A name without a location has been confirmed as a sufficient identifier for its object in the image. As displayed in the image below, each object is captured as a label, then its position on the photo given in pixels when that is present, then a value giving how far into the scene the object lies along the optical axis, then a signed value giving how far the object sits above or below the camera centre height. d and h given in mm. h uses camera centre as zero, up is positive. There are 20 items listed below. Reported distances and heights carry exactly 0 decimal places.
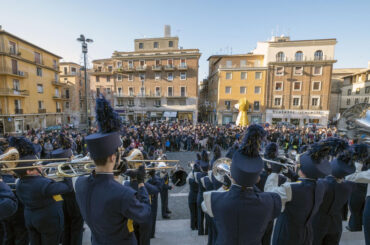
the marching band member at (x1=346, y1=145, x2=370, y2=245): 2975 -1440
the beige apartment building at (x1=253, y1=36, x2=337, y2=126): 26639 +4956
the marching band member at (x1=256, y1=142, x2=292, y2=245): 2910 -1150
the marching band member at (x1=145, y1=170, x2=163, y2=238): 3602 -1769
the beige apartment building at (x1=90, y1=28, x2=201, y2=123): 29266 +4465
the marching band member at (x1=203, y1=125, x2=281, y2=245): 1662 -899
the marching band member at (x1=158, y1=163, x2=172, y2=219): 4225 -2276
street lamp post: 11668 +4520
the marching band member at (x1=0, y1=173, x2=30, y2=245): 2686 -1898
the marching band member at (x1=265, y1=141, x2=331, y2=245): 2203 -1070
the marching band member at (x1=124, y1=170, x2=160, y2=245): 2403 -1910
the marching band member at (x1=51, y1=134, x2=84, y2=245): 2982 -1964
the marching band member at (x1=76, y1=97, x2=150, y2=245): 1549 -779
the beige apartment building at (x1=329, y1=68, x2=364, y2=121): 33844 +5151
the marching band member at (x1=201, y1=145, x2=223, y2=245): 2932 -1436
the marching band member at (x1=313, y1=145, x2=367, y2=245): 2625 -1432
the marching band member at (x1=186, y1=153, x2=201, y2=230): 4160 -2172
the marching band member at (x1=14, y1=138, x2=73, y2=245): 2287 -1262
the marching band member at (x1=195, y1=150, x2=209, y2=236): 3766 -1781
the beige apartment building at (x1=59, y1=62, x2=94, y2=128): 34078 +2933
